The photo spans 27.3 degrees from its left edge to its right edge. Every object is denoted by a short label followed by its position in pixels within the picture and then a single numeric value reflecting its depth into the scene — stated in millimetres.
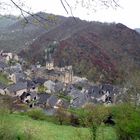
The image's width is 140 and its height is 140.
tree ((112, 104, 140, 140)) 14466
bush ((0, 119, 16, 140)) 11915
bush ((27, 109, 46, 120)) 21094
